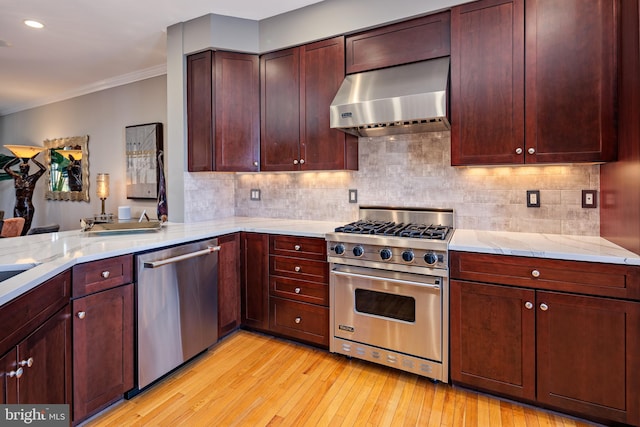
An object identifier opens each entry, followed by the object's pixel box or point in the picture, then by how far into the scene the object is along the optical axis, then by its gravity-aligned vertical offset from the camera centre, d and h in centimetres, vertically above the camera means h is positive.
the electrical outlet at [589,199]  217 +3
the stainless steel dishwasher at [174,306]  199 -63
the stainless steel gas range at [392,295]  206 -57
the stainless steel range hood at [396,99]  213 +69
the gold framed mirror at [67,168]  477 +61
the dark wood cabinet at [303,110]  271 +82
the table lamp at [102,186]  364 +25
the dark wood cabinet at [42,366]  117 -61
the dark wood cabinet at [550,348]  166 -76
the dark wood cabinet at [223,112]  291 +84
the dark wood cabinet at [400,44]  232 +116
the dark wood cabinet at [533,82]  189 +73
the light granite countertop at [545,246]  168 -23
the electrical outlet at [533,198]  232 +4
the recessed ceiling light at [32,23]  288 +160
